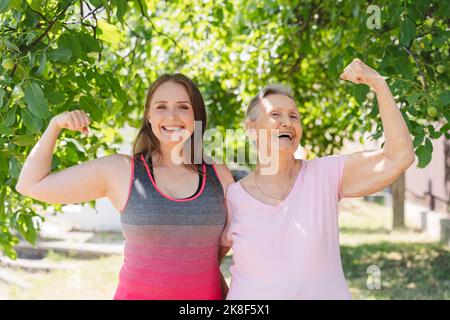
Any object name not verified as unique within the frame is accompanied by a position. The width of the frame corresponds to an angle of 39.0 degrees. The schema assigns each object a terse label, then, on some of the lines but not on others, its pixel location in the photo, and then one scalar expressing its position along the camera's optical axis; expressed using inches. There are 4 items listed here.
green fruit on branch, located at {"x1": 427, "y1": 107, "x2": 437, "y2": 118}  105.5
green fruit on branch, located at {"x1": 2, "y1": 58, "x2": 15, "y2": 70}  88.0
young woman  83.4
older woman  79.0
